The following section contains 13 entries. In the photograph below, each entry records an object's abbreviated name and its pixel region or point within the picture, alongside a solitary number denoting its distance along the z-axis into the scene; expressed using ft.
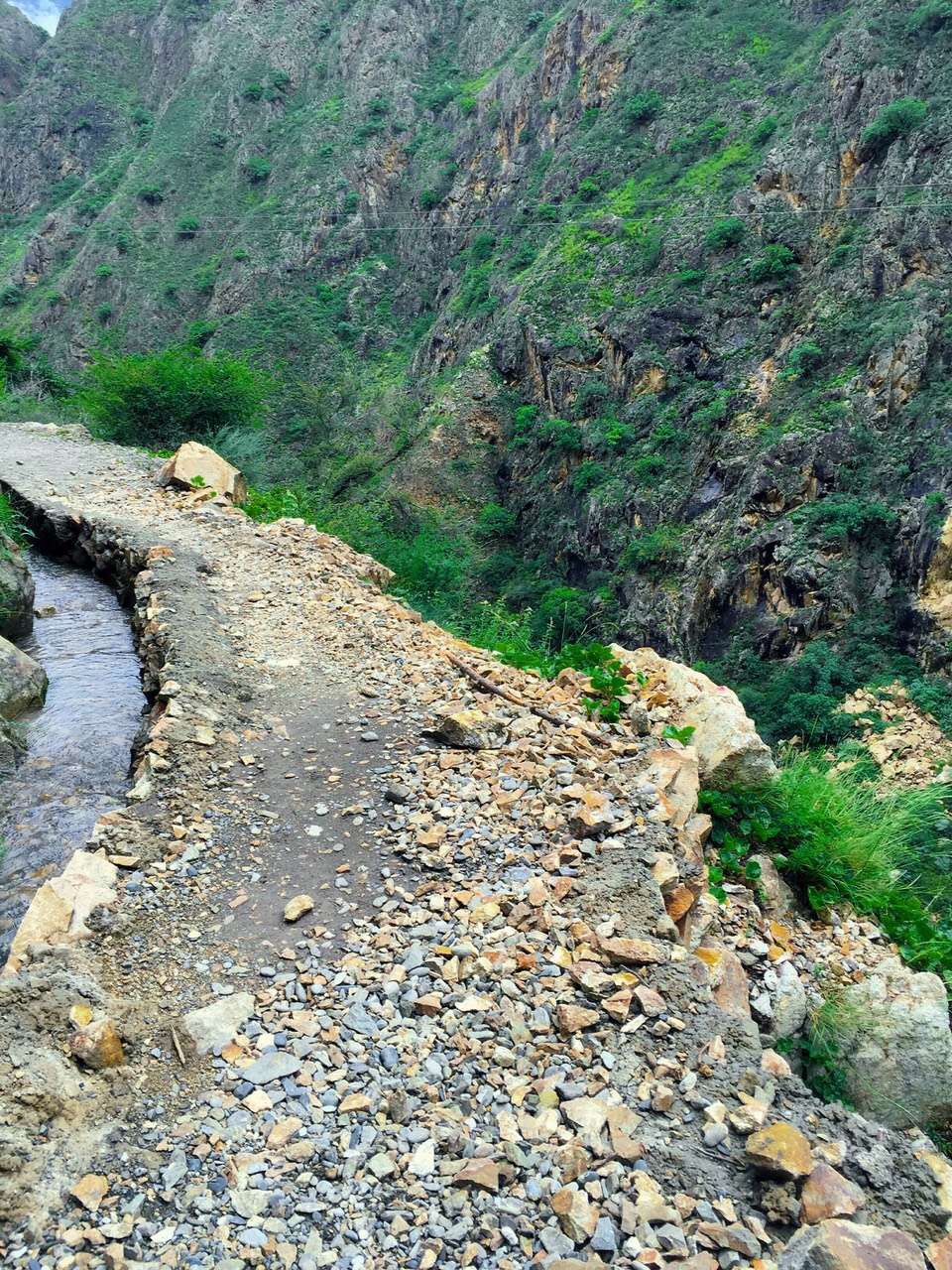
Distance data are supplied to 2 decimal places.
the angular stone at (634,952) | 9.59
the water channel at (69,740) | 14.58
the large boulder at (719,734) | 14.38
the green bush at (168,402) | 46.75
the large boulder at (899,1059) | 11.05
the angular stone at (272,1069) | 8.32
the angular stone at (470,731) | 14.28
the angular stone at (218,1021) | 8.79
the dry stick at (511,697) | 14.33
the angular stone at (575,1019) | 8.77
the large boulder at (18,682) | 19.06
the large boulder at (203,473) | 33.06
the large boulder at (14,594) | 23.89
